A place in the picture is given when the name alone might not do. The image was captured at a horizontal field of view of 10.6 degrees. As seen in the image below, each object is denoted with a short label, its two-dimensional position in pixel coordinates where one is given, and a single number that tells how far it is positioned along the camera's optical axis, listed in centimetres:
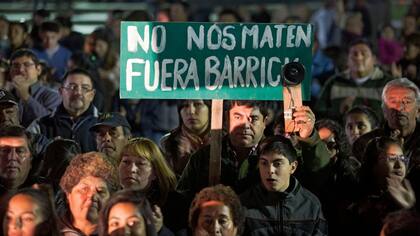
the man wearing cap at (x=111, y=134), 1692
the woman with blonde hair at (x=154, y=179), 1435
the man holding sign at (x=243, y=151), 1443
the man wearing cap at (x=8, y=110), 1744
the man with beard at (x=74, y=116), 1853
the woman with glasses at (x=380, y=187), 1410
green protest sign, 1471
